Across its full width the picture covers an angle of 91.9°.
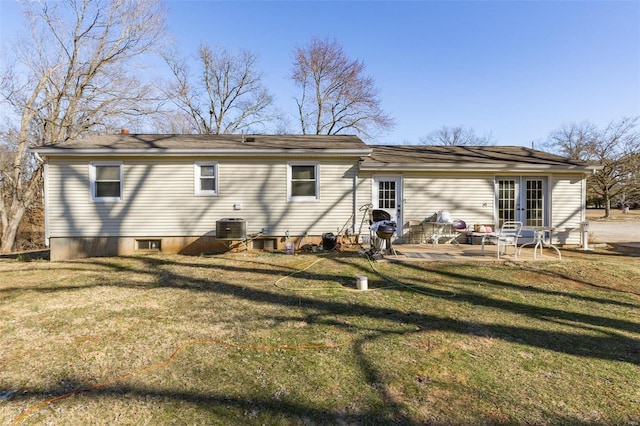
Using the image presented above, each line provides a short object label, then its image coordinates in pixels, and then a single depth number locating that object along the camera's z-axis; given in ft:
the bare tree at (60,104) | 48.34
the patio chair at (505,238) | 22.75
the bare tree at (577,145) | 82.89
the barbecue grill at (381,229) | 23.61
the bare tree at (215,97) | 81.20
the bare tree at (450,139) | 137.08
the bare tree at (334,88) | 81.30
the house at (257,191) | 28.63
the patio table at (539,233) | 23.17
